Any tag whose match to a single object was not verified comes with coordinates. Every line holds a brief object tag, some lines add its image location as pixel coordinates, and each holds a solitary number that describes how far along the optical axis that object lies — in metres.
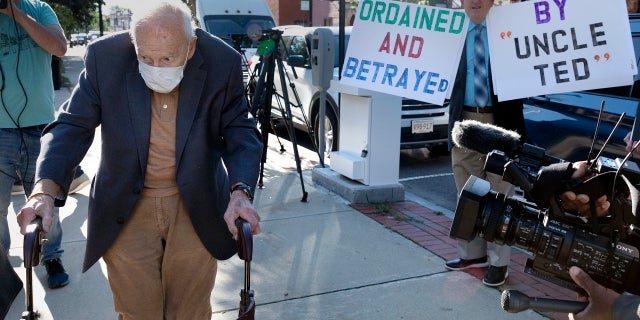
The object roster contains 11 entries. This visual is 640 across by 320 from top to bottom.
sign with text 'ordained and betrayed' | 4.23
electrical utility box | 5.56
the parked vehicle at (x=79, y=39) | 59.69
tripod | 5.75
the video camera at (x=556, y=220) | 1.60
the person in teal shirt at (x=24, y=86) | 3.55
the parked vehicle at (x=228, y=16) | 13.98
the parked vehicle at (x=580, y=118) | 4.51
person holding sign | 3.87
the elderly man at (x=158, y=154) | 2.22
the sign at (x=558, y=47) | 3.56
